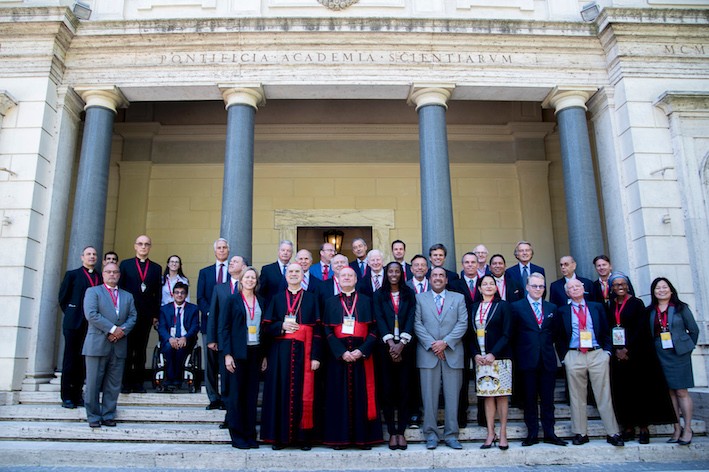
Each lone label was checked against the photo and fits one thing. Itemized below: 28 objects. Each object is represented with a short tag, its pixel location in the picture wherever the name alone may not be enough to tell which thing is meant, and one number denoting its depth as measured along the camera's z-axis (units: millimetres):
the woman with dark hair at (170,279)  7711
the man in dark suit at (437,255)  6684
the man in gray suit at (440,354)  5746
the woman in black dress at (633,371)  5961
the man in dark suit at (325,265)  7582
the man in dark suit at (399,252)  7082
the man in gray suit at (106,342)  6066
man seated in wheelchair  7238
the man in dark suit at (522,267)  7469
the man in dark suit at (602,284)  6965
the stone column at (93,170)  8344
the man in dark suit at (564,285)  7012
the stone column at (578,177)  8477
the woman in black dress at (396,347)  5754
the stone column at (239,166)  8297
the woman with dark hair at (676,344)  5879
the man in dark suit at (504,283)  6729
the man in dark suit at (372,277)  6773
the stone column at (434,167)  8391
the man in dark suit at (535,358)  5844
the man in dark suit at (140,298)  7191
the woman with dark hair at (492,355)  5730
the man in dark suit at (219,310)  5887
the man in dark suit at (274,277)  6874
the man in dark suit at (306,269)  6820
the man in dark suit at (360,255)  7348
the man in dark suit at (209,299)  6523
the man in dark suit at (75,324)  6699
